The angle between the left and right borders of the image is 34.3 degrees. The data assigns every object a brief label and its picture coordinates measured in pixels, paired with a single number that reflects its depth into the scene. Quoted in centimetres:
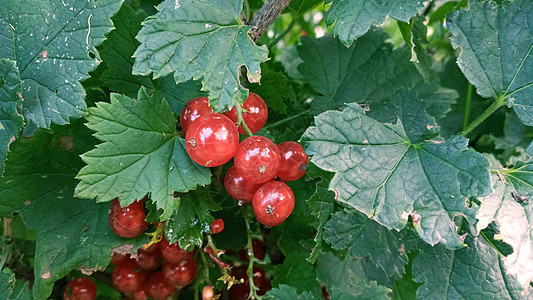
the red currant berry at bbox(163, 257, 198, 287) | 20
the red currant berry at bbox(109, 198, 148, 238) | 18
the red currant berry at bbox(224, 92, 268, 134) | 18
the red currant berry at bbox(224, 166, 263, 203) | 18
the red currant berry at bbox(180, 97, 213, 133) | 18
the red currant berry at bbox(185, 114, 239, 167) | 17
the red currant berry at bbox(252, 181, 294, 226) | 18
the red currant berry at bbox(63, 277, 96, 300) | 20
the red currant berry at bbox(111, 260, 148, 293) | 21
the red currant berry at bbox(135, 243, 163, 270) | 20
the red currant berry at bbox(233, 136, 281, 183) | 17
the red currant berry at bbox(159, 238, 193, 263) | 19
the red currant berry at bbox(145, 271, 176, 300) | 21
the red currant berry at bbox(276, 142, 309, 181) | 18
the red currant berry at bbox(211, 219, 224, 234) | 18
